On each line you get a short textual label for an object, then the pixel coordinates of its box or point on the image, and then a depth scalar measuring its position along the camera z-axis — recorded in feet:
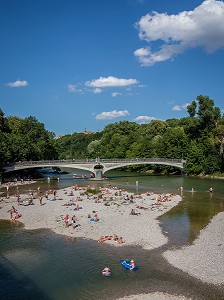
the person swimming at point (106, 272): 53.66
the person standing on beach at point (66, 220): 84.44
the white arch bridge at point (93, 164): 188.99
